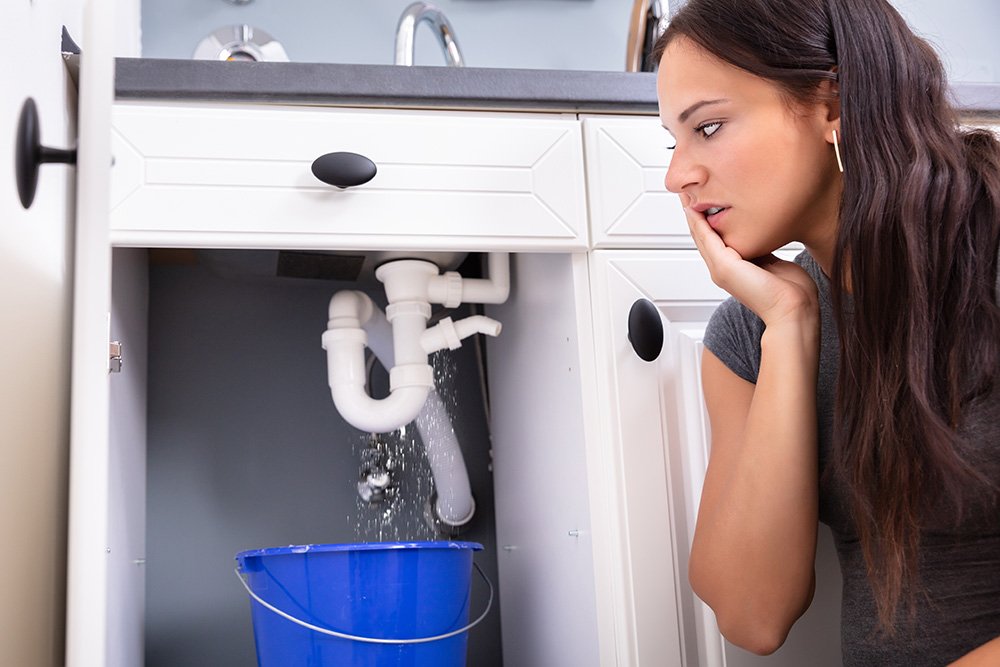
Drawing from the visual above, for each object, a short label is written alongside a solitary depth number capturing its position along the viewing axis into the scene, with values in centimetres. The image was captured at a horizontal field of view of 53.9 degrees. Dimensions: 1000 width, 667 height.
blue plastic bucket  109
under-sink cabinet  104
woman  81
